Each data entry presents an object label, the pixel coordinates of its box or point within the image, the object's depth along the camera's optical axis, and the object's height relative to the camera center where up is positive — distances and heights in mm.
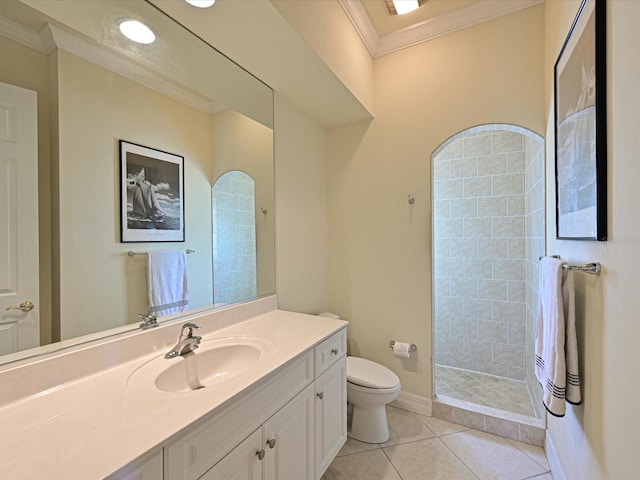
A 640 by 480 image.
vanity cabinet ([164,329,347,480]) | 807 -682
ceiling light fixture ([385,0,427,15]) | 1815 +1496
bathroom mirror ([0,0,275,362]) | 987 +446
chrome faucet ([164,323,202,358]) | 1171 -431
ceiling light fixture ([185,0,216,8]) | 1225 +1020
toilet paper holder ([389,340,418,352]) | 2164 -831
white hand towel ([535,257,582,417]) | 1089 -426
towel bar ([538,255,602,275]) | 947 -109
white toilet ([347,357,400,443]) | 1808 -1041
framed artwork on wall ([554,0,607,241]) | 895 +397
